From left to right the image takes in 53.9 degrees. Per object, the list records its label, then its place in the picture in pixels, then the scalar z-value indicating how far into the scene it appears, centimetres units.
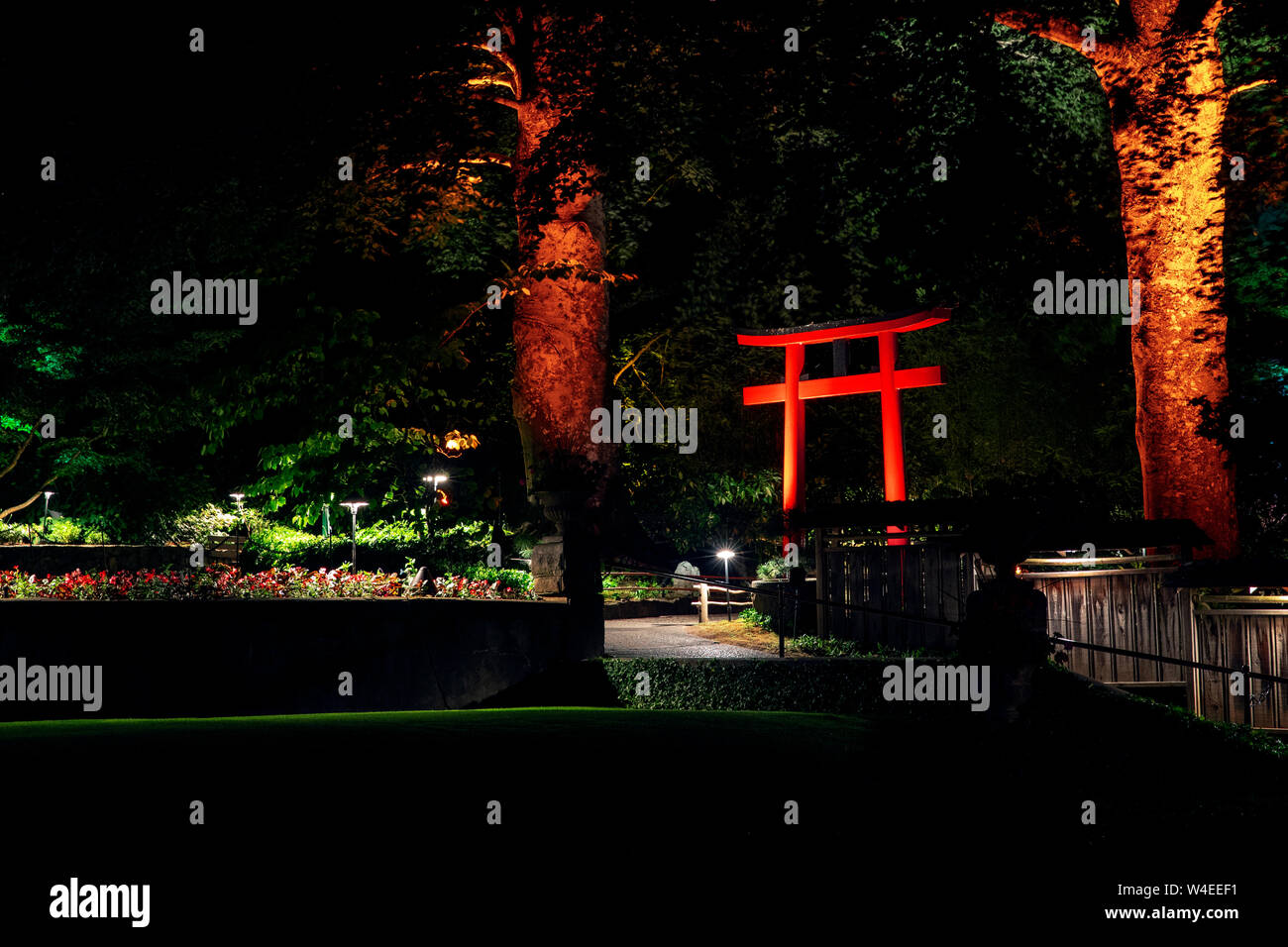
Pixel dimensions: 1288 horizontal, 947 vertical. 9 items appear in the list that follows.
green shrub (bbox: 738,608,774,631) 2059
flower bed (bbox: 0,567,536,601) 1529
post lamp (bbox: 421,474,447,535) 2639
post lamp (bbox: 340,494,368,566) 2219
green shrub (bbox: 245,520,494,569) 2294
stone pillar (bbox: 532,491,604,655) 1670
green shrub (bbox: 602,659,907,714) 1445
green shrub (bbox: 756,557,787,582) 2434
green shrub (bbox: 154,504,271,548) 2517
